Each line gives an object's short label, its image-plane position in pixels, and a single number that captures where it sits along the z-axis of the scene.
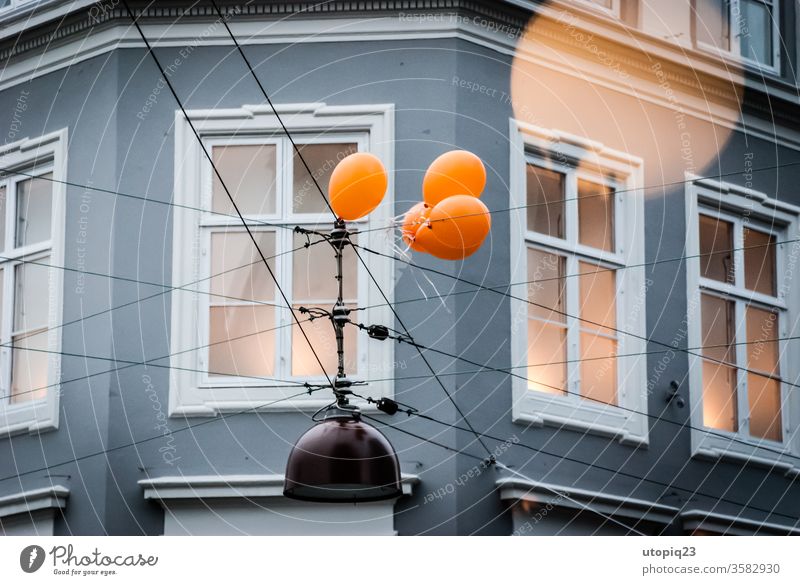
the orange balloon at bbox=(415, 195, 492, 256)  8.97
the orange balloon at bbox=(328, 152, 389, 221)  9.10
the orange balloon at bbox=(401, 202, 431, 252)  9.40
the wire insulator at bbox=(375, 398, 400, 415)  9.79
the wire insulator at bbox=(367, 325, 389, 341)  9.63
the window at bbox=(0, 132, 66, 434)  10.41
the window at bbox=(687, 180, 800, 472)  10.82
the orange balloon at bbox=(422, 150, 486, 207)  9.23
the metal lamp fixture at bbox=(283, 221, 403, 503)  8.99
